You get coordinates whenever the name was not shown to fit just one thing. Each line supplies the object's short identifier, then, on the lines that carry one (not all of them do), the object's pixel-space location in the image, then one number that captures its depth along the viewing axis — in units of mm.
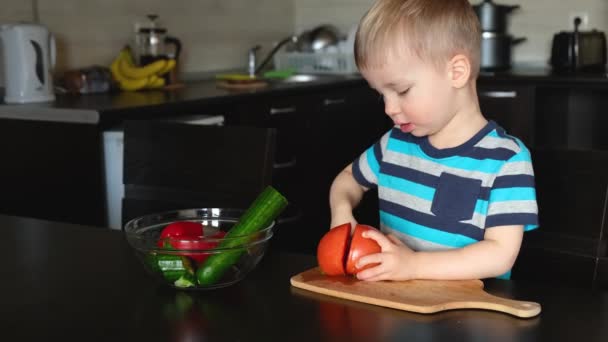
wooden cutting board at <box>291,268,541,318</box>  874
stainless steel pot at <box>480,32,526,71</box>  3750
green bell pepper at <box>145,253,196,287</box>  965
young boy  1062
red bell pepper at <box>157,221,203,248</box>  1028
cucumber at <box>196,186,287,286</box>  971
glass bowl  966
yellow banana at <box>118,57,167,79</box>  3018
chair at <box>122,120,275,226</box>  1470
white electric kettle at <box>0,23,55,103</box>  2553
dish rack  3814
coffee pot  3166
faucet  3740
